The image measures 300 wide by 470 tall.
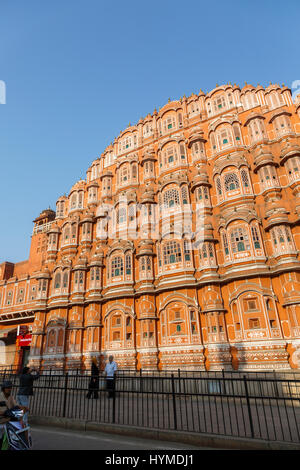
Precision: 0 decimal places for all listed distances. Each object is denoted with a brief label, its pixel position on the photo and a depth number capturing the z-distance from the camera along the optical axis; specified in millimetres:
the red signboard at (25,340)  32119
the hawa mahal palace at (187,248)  18203
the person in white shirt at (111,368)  13294
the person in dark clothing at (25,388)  8898
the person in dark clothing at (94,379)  12422
